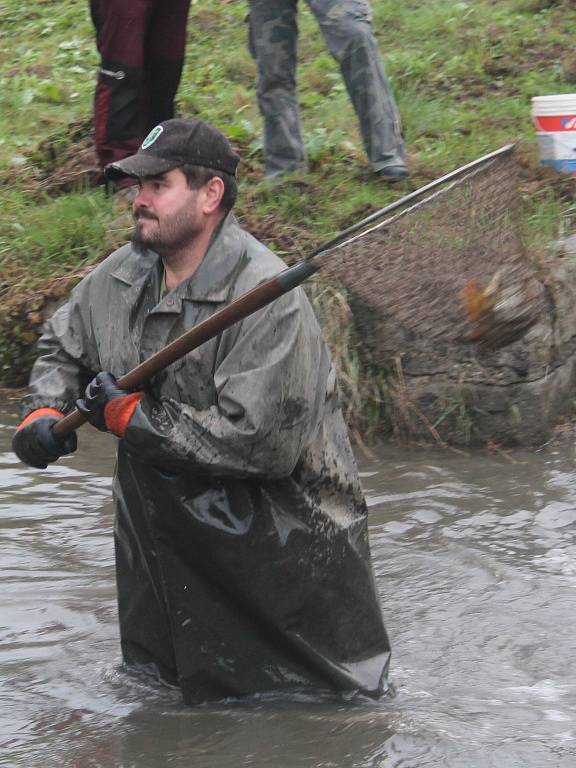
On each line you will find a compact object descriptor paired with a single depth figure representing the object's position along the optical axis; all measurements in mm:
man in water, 7516
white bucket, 15461
